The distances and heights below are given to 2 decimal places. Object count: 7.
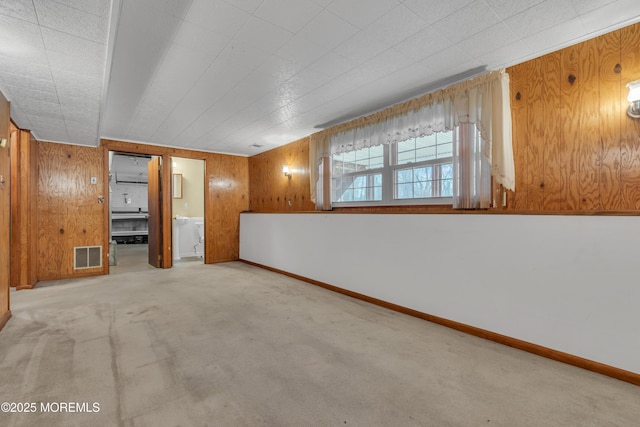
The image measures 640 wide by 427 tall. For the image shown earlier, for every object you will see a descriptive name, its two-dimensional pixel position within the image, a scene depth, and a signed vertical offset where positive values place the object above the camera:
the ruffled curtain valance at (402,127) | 2.90 +0.98
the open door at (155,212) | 5.51 +0.02
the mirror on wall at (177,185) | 6.97 +0.68
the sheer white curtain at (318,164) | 4.30 +0.75
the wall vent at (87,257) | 4.68 -0.71
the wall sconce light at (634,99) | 1.93 +0.75
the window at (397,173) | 3.13 +0.49
